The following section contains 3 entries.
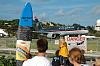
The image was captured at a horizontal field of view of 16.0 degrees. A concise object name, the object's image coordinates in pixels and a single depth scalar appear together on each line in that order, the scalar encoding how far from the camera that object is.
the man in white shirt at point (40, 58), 5.85
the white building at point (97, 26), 115.58
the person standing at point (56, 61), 9.41
